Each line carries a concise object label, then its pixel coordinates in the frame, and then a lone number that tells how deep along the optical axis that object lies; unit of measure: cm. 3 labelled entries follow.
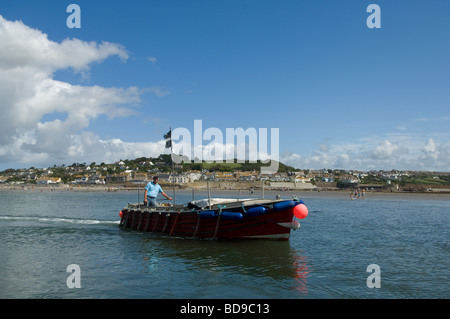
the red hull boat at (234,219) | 1673
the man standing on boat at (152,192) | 2109
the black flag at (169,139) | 2117
